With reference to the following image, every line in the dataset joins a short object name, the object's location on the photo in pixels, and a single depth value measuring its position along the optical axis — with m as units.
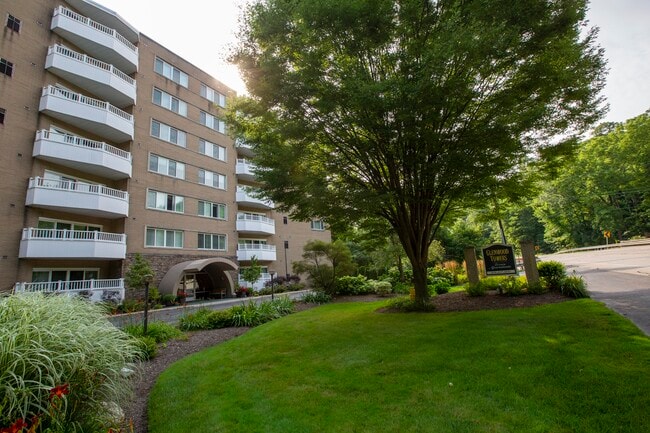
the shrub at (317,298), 18.11
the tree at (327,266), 20.08
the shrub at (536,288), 11.17
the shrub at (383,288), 19.44
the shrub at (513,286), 11.38
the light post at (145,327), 9.54
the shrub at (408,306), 10.92
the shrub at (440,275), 19.80
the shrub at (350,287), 20.33
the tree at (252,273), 26.78
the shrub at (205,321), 12.02
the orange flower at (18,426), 2.39
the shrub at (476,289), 12.12
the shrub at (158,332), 9.51
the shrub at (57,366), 3.11
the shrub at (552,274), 11.41
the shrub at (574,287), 10.24
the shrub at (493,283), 12.47
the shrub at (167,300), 20.89
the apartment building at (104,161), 17.06
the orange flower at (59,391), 2.86
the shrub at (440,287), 16.60
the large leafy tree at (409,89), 7.69
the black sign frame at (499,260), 13.08
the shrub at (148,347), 8.17
